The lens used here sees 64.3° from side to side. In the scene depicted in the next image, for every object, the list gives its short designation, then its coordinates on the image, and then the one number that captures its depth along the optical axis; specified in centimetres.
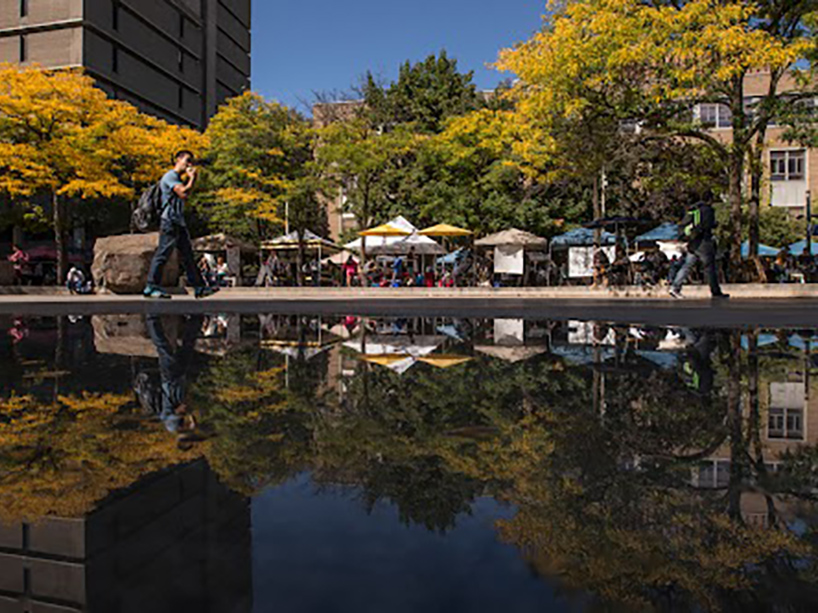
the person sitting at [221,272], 2821
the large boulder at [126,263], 1881
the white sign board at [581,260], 2669
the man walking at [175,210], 809
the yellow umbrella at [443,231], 2706
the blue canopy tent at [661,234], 2462
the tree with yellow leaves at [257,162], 3186
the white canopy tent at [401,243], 2670
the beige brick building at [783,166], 4350
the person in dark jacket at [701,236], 1104
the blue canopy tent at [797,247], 3203
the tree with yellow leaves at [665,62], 1528
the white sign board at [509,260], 2698
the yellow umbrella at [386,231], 2609
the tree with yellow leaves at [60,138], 2489
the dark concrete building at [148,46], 4128
